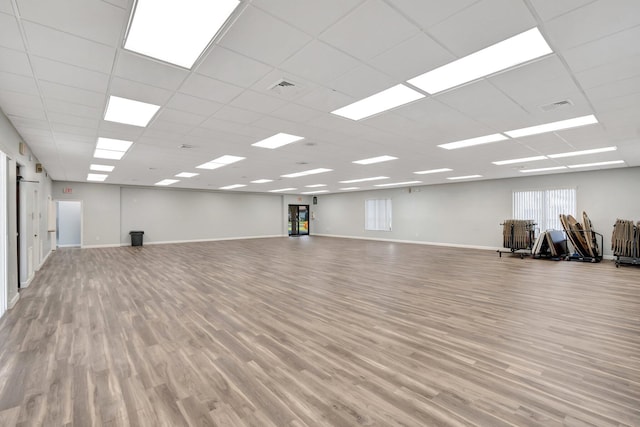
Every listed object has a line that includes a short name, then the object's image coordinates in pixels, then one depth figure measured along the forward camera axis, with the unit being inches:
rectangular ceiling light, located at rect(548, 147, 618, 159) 236.1
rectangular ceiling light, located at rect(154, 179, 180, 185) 440.5
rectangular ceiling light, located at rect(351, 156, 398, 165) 269.2
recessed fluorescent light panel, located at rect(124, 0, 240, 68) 73.8
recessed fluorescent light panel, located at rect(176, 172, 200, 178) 368.5
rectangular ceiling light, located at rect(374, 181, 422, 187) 472.9
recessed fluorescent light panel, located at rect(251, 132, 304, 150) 196.1
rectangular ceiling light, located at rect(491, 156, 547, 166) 275.0
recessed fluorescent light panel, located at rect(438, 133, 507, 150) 198.7
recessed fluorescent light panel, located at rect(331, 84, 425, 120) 127.5
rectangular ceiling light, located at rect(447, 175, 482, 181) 402.6
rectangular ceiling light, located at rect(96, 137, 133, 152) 207.3
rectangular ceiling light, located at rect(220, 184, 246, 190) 498.3
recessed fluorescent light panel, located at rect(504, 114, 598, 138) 163.3
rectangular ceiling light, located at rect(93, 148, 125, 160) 247.0
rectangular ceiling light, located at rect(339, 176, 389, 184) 409.6
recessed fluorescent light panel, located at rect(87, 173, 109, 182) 384.8
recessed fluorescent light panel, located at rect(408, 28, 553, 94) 90.7
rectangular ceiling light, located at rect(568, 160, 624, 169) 299.9
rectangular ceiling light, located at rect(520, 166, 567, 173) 330.3
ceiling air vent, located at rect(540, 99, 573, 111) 136.9
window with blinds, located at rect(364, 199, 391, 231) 592.7
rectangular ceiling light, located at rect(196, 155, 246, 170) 270.7
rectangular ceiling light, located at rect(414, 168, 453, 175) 338.7
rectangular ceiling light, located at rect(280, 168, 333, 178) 345.0
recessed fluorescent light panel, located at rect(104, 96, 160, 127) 138.3
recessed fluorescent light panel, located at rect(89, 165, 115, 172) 319.9
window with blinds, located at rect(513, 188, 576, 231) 384.4
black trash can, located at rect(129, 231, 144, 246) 505.0
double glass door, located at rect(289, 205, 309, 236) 746.2
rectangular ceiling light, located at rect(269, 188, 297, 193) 581.4
